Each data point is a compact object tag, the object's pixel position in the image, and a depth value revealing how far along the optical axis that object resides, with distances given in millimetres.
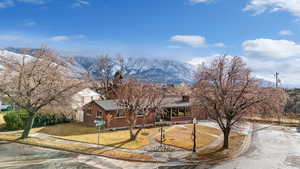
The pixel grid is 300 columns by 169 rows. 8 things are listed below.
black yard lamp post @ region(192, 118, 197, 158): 14523
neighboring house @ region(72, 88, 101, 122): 25581
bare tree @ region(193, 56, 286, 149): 14562
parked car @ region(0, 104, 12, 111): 32900
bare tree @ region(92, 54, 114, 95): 40688
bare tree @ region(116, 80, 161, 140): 19047
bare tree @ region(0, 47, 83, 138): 17125
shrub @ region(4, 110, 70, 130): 22219
